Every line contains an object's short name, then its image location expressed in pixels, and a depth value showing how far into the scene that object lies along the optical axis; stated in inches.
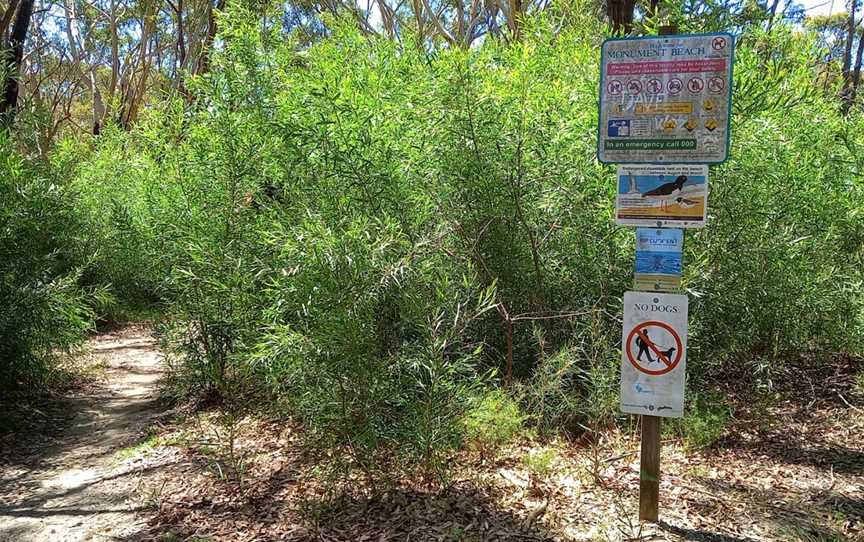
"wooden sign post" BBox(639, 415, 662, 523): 119.9
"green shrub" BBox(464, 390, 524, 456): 151.0
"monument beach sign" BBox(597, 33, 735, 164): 111.3
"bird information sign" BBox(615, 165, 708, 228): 113.0
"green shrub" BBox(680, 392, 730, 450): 163.6
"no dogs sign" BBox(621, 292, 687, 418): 116.4
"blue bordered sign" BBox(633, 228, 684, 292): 115.8
